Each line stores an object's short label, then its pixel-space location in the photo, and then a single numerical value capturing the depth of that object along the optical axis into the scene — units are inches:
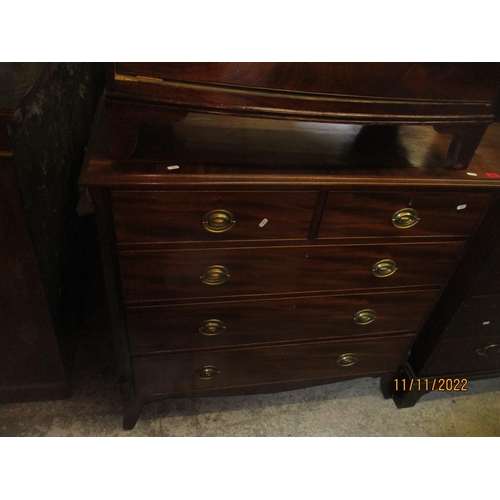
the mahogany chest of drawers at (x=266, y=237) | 37.2
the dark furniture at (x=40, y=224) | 41.4
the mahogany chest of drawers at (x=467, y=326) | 48.1
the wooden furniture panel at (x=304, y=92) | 32.4
